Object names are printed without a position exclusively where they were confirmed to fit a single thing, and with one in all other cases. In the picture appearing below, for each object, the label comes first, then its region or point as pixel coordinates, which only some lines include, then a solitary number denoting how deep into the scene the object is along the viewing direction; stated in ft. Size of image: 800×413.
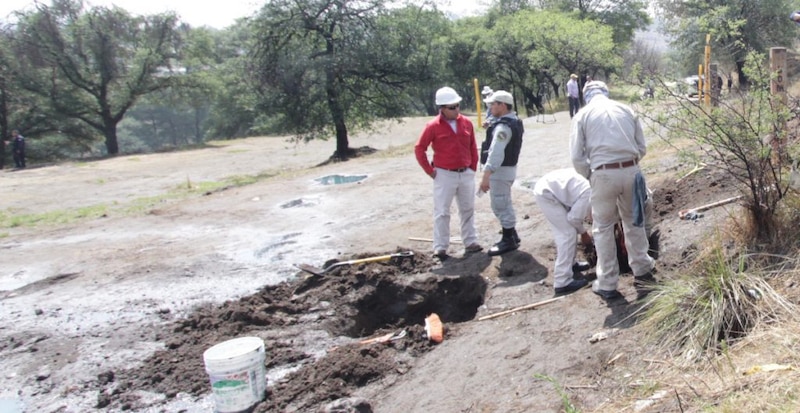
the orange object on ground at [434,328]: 18.05
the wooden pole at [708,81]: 16.87
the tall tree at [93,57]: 105.70
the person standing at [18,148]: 91.61
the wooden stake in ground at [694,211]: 20.90
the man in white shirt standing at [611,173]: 16.31
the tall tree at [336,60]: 65.41
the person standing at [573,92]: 69.26
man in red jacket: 23.73
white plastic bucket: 14.78
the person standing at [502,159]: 22.30
